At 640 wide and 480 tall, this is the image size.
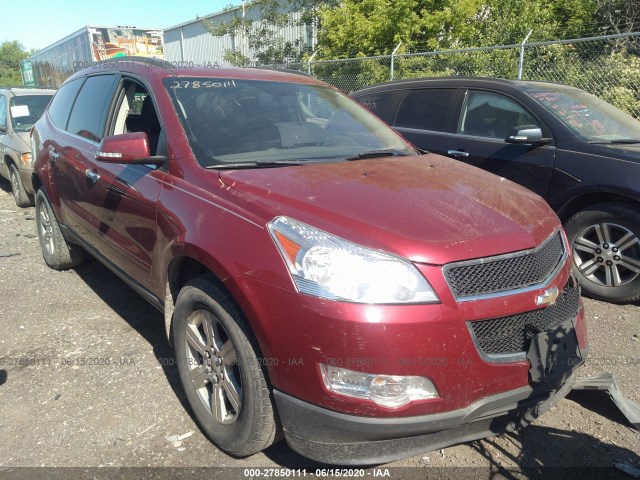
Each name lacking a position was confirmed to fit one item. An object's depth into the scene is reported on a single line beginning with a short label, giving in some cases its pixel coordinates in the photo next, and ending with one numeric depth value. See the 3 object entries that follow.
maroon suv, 2.03
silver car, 7.34
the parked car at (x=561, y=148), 4.22
